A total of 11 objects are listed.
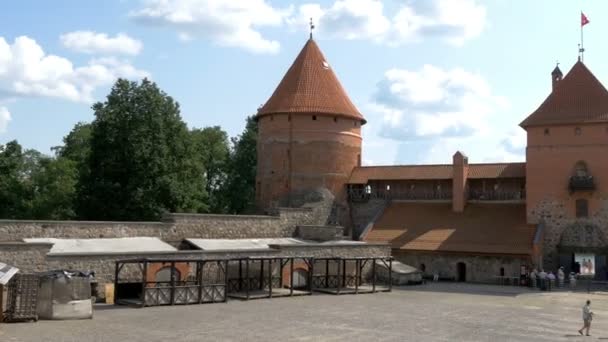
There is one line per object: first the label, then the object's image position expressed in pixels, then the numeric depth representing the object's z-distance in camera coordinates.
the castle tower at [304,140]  37.25
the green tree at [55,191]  44.44
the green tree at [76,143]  50.59
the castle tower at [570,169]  32.31
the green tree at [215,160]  49.41
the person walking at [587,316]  17.88
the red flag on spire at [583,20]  34.31
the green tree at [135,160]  35.12
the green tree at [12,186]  41.62
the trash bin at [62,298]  18.59
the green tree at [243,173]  47.56
